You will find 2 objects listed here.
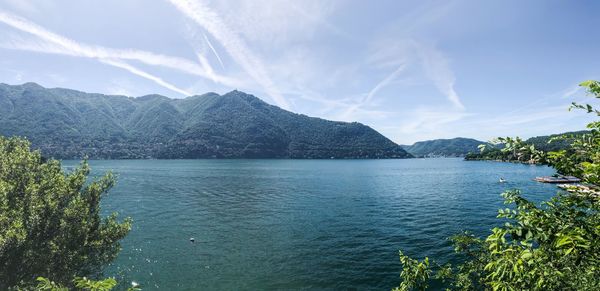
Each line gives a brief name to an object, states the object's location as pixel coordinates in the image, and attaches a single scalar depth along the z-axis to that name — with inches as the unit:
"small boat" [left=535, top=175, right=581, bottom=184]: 5066.9
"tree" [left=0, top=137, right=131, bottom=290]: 747.4
